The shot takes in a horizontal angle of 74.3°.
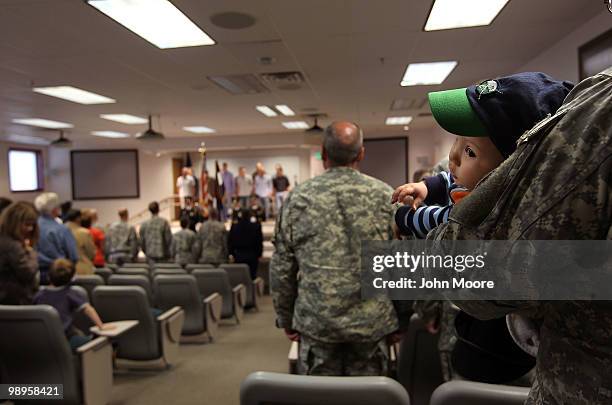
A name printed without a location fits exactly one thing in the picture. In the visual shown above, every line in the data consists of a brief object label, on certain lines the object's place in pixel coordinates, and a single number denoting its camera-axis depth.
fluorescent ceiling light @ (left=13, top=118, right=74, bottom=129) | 8.30
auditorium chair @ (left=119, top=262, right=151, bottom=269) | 5.53
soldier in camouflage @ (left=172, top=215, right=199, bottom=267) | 6.47
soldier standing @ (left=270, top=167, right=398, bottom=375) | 1.71
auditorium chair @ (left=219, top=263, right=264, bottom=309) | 5.56
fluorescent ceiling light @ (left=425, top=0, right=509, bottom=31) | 3.20
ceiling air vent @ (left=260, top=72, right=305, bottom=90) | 5.32
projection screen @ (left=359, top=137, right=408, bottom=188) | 12.61
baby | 0.57
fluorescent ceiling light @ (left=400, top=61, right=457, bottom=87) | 5.09
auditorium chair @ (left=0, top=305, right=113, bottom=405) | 2.29
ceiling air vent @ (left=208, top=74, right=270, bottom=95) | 5.43
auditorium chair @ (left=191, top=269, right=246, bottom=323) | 4.79
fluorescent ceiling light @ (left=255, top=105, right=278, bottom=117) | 7.78
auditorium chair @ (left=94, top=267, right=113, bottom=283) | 4.70
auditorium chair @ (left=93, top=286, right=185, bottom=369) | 3.25
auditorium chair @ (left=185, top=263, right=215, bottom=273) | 5.05
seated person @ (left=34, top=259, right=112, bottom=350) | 2.75
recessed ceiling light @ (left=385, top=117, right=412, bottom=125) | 9.59
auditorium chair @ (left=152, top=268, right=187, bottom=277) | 4.67
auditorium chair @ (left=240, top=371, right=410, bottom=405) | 1.01
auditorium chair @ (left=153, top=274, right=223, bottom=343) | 4.03
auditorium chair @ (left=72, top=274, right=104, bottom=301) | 3.85
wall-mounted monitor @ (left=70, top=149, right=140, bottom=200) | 13.56
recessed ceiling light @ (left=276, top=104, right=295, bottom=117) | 7.73
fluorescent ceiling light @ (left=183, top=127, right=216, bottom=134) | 10.50
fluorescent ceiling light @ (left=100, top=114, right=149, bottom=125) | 8.08
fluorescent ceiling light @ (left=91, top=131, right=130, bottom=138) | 10.53
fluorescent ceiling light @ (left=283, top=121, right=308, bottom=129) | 10.02
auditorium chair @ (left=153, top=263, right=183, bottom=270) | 5.08
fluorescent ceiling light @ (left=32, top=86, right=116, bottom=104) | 5.75
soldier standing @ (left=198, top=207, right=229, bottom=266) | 6.46
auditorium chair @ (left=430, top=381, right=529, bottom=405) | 0.95
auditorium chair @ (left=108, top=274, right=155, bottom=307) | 3.86
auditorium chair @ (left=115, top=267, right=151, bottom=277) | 4.61
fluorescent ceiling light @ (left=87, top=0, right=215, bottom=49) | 3.05
